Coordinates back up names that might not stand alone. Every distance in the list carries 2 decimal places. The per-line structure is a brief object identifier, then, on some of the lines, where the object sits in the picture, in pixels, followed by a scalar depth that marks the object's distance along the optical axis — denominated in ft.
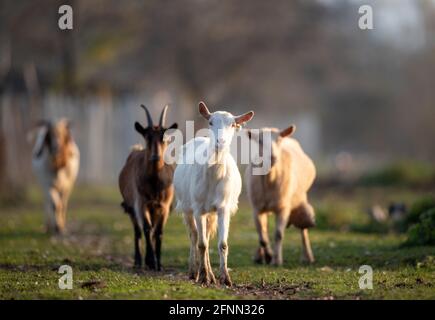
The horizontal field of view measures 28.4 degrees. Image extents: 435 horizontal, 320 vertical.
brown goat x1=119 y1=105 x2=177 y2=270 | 40.14
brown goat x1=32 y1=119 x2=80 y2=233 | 59.52
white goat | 35.09
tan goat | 43.96
